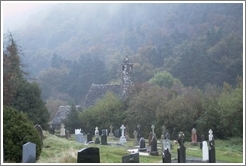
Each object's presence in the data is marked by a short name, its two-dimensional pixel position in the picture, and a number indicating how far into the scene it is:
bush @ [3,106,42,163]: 10.26
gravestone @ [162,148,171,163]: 11.29
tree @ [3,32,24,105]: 17.80
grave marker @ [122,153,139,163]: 9.95
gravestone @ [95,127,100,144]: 19.88
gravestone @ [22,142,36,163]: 9.62
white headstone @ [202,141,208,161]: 12.61
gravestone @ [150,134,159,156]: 14.92
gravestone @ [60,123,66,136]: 25.59
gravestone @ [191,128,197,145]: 20.82
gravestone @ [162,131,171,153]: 14.29
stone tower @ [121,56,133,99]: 33.82
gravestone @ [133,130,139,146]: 19.89
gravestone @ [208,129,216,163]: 12.10
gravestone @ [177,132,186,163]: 11.95
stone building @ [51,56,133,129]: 33.78
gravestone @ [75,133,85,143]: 20.82
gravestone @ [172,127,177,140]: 23.73
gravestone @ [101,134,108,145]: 19.50
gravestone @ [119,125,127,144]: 20.67
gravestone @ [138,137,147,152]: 16.31
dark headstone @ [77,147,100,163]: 9.60
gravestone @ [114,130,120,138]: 25.55
